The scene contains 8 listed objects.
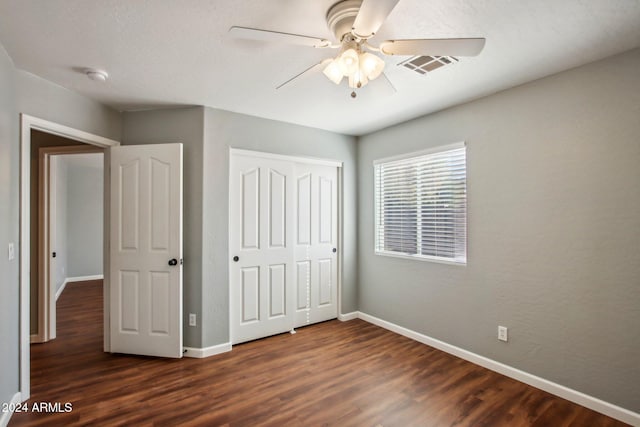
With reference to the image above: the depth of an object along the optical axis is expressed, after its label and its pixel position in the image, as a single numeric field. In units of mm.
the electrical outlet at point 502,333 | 2602
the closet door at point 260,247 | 3270
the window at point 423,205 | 2982
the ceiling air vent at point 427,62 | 2070
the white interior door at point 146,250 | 2891
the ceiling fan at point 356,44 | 1391
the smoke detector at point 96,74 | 2230
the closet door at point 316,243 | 3736
